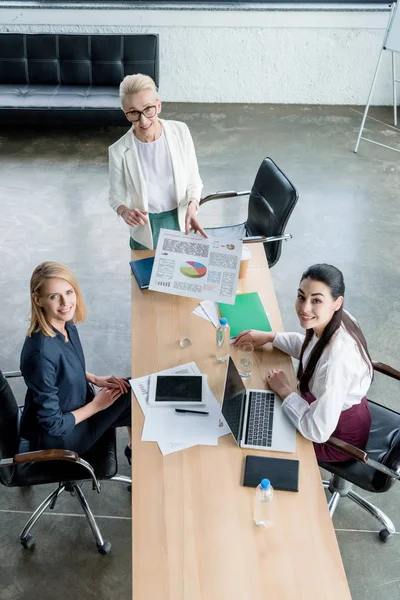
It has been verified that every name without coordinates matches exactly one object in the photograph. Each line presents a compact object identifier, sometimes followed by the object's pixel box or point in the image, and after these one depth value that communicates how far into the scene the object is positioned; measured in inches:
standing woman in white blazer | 123.4
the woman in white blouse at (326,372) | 91.6
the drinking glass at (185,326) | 109.9
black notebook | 86.0
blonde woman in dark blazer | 96.0
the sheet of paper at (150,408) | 91.2
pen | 96.4
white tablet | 98.0
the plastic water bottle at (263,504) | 81.5
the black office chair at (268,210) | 138.5
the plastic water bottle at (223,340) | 106.2
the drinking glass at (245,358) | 103.4
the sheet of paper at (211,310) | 114.7
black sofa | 235.8
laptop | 91.3
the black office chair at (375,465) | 95.7
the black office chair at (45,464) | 95.0
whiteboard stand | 212.4
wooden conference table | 75.4
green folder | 113.3
